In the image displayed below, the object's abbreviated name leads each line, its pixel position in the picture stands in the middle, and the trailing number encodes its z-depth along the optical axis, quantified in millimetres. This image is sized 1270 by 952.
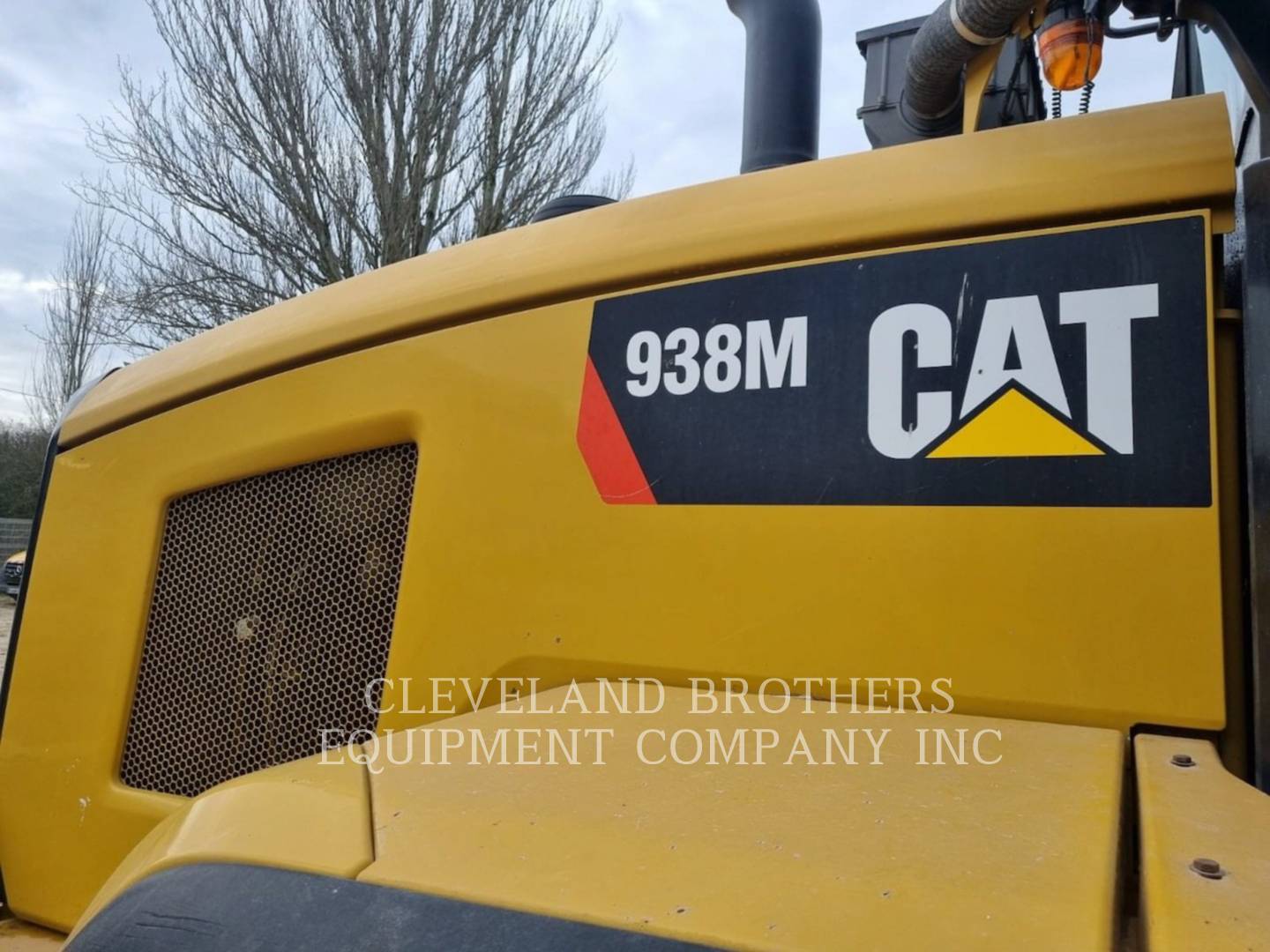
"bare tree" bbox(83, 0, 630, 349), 8133
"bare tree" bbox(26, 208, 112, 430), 15438
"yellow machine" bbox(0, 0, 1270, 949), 686
